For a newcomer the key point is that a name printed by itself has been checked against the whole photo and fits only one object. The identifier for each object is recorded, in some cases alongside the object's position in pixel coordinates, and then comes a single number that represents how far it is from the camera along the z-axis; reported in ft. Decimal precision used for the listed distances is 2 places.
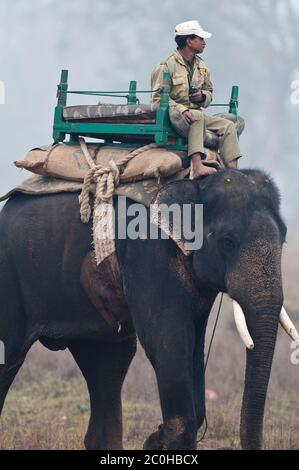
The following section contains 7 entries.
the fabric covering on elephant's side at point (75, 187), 59.36
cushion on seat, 59.98
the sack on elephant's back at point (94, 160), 58.85
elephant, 54.80
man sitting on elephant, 60.49
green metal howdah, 59.21
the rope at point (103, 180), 59.93
